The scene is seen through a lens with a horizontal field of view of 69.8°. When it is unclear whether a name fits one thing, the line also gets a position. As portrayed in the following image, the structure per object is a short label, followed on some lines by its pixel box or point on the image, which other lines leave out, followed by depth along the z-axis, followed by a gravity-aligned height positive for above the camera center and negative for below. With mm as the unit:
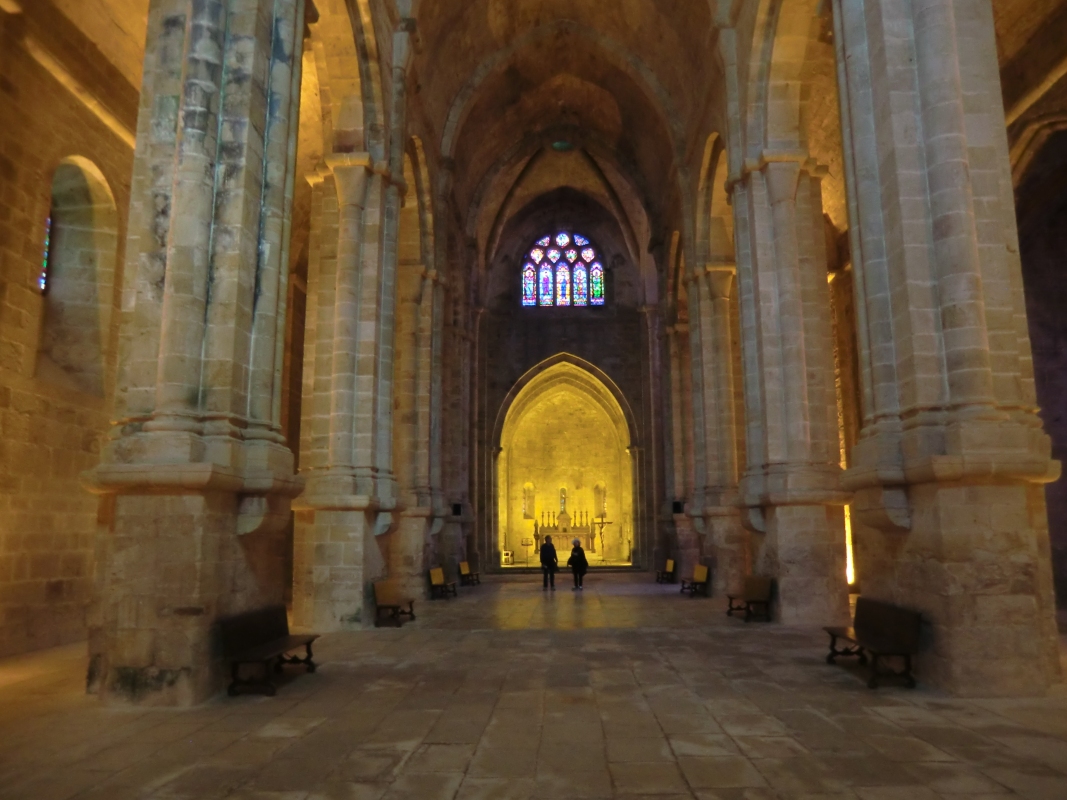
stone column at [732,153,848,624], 11422 +2073
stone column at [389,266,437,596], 15867 +2067
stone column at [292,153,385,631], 11125 +1343
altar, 33406 -118
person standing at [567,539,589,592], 18203 -874
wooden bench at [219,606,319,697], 6715 -1056
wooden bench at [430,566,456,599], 15688 -1213
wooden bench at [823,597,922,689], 6656 -997
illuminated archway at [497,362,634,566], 33750 +2608
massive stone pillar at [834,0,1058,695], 6387 +1466
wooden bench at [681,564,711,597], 15969 -1148
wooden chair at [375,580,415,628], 11172 -1052
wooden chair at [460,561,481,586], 19719 -1248
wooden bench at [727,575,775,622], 11570 -1070
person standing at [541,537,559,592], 18797 -810
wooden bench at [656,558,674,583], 20547 -1289
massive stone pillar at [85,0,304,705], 6570 +1561
